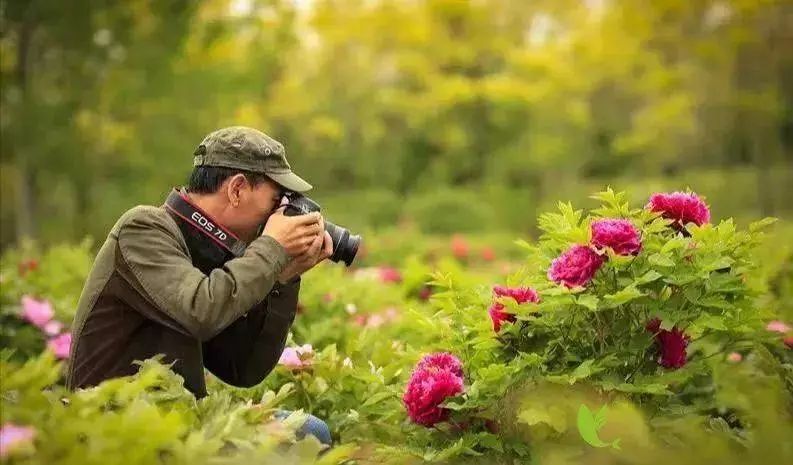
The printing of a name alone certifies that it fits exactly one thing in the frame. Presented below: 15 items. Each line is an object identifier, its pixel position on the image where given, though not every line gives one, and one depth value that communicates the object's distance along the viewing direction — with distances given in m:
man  5.39
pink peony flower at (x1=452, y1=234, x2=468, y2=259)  21.17
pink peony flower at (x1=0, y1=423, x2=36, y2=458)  3.77
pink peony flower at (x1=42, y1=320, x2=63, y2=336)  9.81
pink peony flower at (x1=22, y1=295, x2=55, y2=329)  9.90
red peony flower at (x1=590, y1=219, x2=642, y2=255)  5.68
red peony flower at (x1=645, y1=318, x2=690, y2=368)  6.01
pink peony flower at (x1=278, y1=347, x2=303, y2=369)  7.50
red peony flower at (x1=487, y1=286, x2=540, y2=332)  5.94
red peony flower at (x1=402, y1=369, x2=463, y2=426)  5.75
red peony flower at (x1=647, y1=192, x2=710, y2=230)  6.28
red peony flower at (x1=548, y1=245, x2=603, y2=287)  5.67
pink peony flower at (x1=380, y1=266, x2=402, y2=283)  14.93
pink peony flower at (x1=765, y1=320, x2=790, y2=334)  7.47
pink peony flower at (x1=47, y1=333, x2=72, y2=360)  9.34
